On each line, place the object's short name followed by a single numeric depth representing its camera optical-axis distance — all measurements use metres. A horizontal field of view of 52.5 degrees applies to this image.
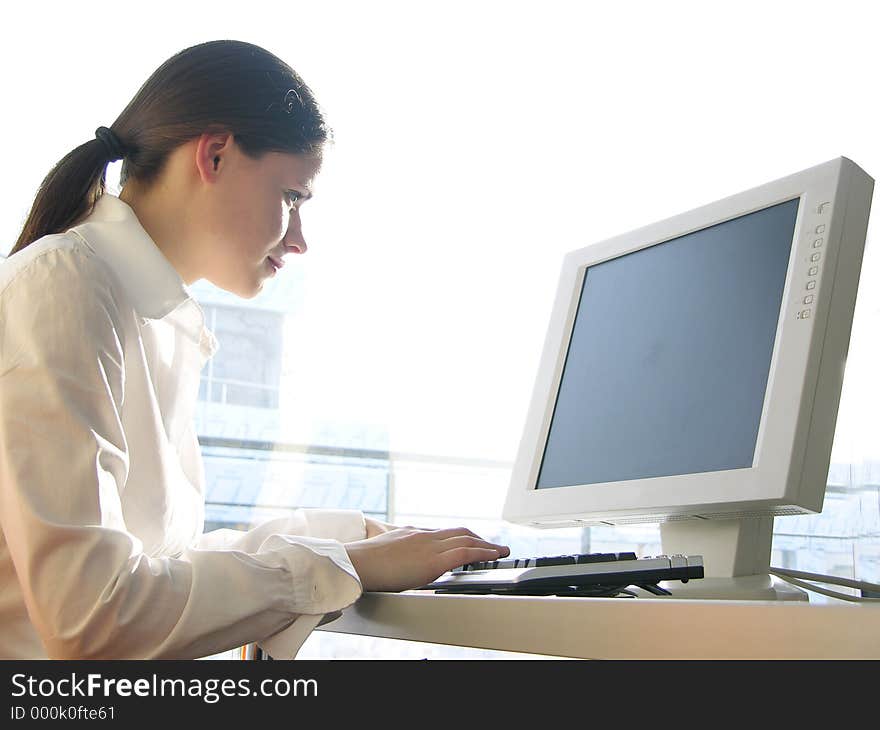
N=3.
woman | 0.61
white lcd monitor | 0.69
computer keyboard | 0.58
